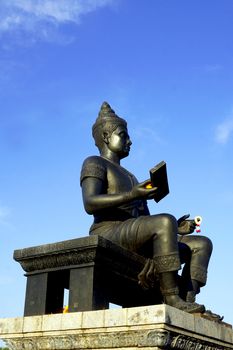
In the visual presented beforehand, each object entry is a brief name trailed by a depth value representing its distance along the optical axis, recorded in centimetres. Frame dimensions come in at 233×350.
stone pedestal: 600
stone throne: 687
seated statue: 691
